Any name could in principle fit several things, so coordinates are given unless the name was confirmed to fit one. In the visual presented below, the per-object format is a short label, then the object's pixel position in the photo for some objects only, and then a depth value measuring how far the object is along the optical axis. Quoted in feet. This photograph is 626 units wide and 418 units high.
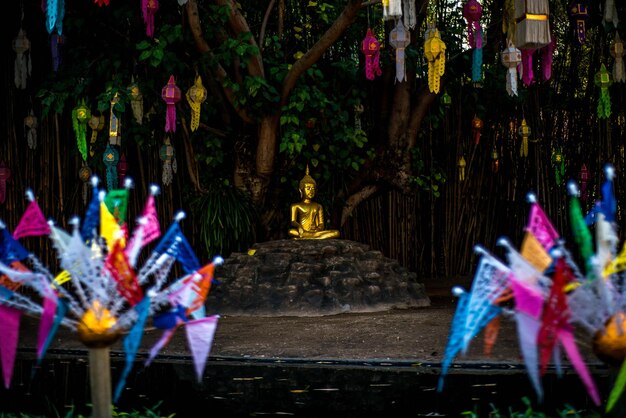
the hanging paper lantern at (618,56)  38.09
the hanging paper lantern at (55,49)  36.15
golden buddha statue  39.85
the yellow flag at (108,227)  12.11
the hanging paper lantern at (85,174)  42.71
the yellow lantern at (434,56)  32.64
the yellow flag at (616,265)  10.63
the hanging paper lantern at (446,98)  42.44
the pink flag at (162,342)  10.80
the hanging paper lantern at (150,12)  32.25
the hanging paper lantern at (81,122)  37.81
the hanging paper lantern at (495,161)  48.69
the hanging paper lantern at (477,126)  45.12
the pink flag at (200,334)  11.13
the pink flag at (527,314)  10.11
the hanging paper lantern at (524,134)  45.20
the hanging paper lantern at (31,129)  41.77
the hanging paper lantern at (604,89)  39.46
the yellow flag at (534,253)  11.12
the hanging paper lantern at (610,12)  35.12
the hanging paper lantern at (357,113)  42.88
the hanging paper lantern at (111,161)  38.66
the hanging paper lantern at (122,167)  41.52
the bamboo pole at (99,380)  11.47
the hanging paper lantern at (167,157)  39.51
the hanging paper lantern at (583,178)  46.94
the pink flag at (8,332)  11.60
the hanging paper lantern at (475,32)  33.12
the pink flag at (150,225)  12.01
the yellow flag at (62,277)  11.97
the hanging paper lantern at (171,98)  34.61
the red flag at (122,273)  11.39
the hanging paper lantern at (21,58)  37.74
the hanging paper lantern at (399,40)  32.05
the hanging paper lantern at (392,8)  27.37
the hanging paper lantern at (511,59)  32.37
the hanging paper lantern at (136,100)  36.15
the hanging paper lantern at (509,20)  32.69
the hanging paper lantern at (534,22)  25.81
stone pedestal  34.76
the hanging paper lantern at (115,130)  36.77
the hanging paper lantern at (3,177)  42.59
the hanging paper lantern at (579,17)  36.62
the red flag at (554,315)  10.07
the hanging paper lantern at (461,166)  47.56
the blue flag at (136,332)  10.87
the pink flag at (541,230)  11.36
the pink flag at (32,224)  12.57
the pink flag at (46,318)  11.18
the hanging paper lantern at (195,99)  35.65
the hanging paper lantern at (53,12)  29.98
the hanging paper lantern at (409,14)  29.80
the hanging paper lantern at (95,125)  39.90
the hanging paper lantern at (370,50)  33.41
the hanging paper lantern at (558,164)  47.11
